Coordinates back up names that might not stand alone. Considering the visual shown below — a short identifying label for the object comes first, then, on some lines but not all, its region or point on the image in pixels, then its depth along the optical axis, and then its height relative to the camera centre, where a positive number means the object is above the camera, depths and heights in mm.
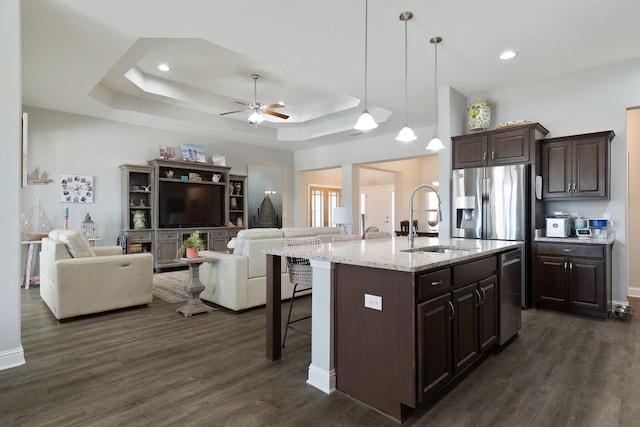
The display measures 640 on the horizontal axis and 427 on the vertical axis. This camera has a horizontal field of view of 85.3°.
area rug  4727 -1072
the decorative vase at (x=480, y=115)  4656 +1369
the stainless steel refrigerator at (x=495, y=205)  4168 +143
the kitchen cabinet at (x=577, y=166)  3953 +602
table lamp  6262 +34
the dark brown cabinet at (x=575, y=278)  3768 -686
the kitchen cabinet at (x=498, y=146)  4184 +897
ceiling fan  5480 +1711
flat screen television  6848 +253
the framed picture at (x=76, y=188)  6020 +500
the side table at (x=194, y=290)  3967 -839
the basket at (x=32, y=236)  5336 -301
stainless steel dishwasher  2916 -691
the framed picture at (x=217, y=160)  7672 +1271
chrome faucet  2946 -116
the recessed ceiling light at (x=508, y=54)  3793 +1803
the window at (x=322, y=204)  11109 +429
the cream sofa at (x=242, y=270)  3988 -636
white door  11219 +353
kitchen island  1944 -652
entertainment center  6531 +202
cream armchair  3635 -683
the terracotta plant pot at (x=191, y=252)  4020 -410
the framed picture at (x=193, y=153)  7187 +1342
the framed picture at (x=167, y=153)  6914 +1292
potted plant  4023 -352
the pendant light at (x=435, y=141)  3519 +786
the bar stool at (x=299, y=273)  3002 -486
